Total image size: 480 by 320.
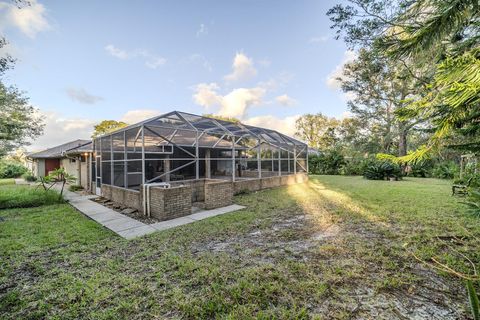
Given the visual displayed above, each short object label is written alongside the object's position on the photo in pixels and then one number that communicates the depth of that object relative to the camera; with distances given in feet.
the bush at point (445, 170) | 45.62
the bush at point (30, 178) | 54.44
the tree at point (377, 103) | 57.06
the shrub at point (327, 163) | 63.46
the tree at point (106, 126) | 93.40
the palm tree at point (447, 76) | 5.77
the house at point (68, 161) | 38.34
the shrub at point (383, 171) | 46.83
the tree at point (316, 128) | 89.35
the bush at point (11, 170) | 71.27
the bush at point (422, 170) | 52.11
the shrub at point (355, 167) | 58.59
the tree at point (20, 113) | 43.83
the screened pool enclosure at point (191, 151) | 26.48
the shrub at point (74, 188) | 38.86
